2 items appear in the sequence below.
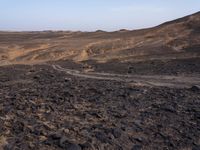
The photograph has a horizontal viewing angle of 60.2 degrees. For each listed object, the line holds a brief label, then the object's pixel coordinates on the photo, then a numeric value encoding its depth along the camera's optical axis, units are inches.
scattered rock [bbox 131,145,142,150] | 140.2
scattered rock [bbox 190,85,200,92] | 229.7
